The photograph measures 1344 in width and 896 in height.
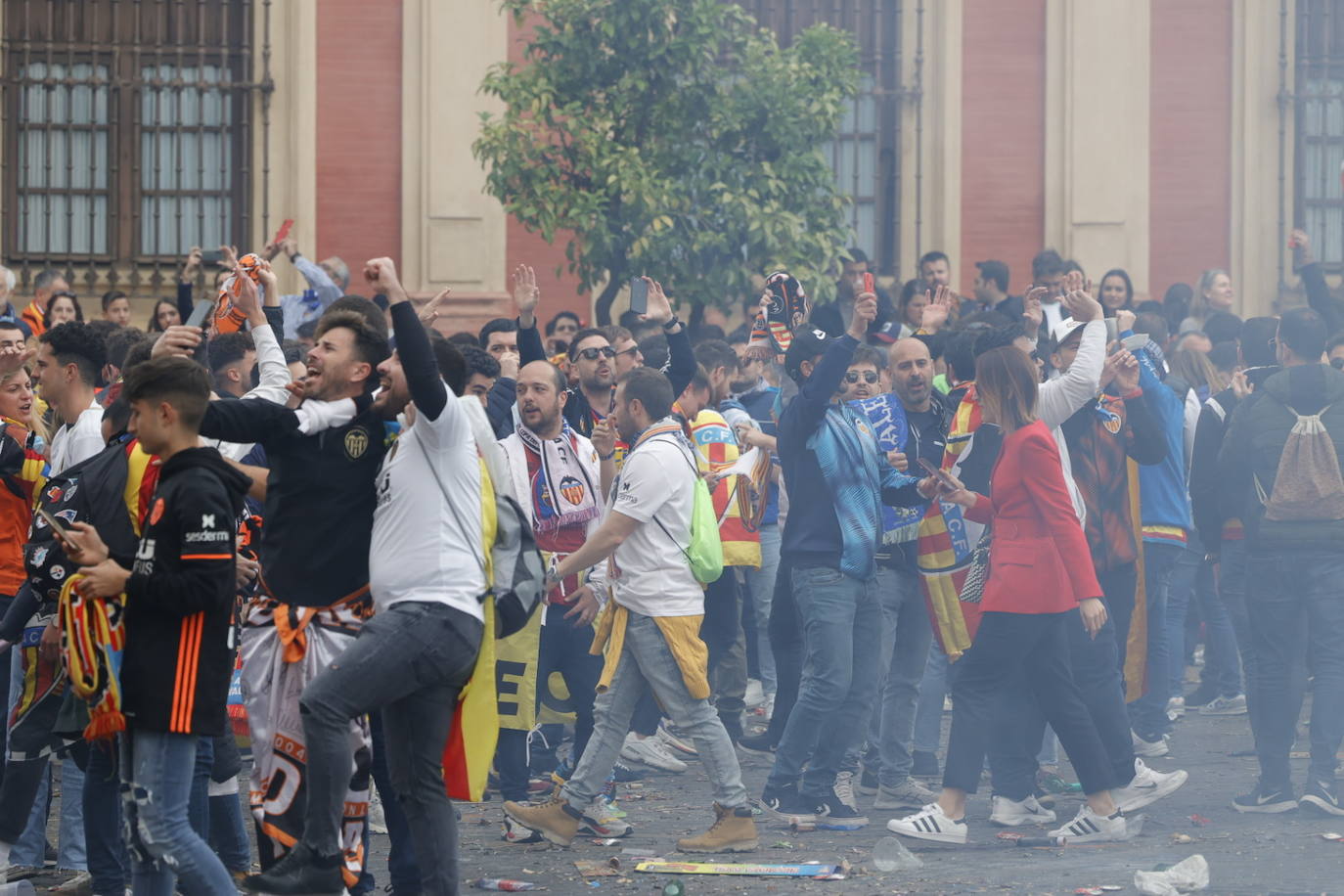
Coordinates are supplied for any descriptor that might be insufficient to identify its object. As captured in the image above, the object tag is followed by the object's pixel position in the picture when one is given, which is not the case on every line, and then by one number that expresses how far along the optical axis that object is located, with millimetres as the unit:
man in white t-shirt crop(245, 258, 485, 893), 11562
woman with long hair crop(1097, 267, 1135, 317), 27828
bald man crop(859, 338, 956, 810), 17641
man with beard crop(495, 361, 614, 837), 17125
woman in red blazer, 15820
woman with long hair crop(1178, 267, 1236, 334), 29547
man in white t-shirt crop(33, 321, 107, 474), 14289
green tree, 27734
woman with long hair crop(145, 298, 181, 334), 24625
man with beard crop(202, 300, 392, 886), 12031
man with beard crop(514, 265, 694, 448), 18047
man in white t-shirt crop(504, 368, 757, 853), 15430
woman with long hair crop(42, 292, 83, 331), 24437
